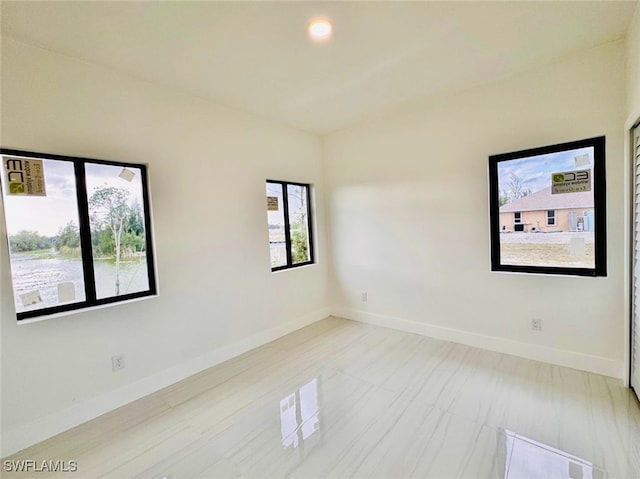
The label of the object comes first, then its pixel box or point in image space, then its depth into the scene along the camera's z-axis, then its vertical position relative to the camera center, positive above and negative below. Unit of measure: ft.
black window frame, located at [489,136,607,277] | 8.31 +0.19
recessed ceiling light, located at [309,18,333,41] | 6.54 +4.50
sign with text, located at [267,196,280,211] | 12.48 +1.08
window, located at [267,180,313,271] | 12.67 +0.16
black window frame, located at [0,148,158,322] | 6.93 -0.06
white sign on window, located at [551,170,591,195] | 8.59 +0.94
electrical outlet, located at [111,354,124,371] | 7.98 -3.43
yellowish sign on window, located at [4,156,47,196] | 6.71 +1.51
